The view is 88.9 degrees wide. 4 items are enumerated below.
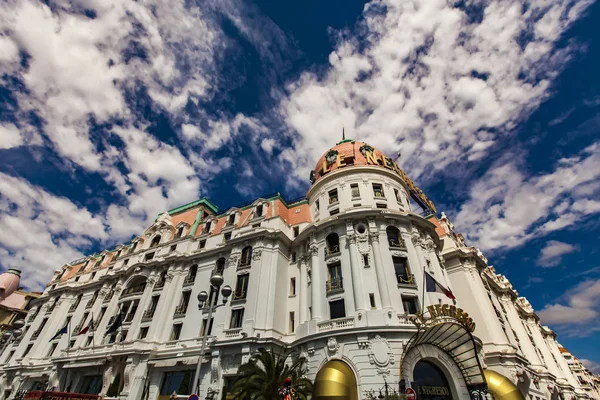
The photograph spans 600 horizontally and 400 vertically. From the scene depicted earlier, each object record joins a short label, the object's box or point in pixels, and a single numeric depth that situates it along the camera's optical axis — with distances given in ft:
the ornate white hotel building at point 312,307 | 77.87
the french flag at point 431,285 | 80.12
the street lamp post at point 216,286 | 51.80
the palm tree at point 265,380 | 72.08
